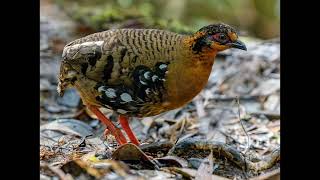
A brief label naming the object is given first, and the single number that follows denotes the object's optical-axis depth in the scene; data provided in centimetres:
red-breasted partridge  747
